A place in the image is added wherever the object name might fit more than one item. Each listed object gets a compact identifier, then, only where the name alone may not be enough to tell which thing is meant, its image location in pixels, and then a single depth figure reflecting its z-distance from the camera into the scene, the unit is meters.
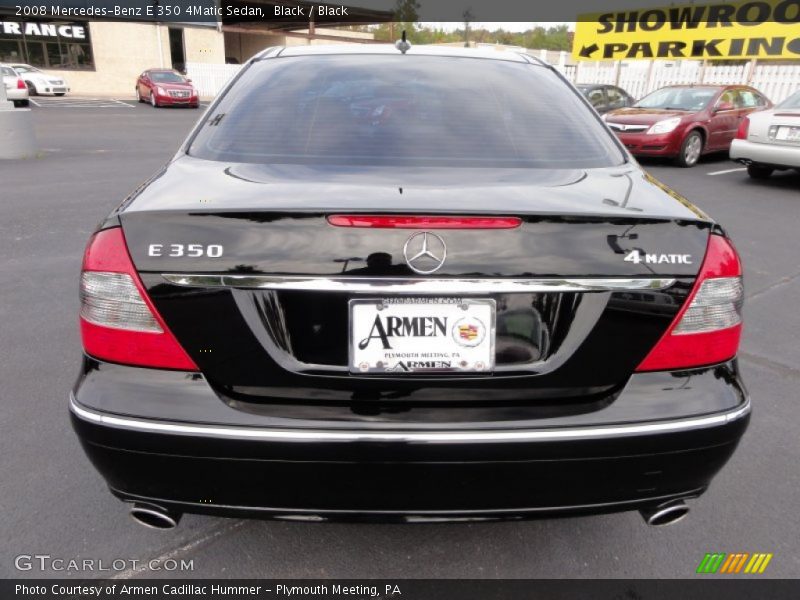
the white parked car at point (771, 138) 8.88
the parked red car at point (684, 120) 11.16
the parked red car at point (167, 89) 24.66
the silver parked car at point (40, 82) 27.31
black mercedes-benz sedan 1.55
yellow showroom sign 19.45
